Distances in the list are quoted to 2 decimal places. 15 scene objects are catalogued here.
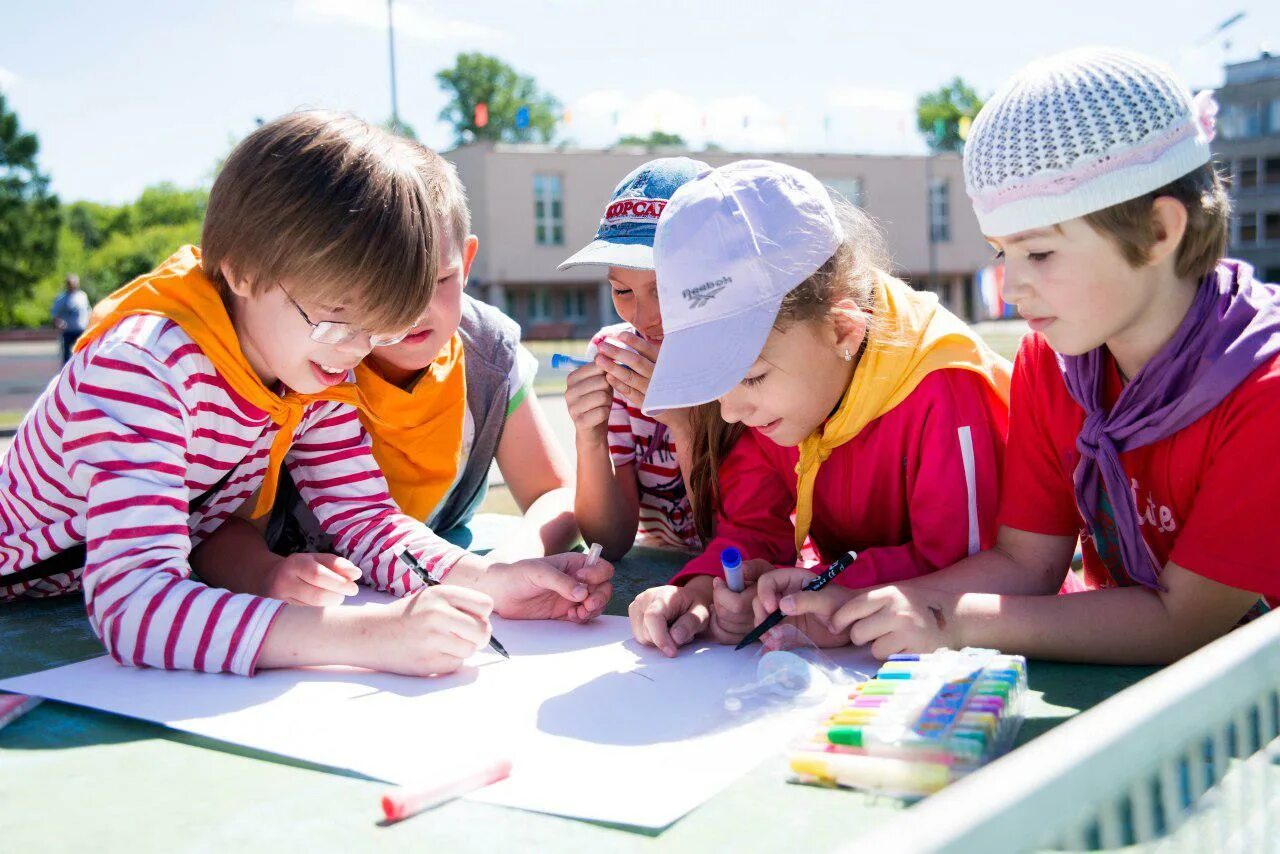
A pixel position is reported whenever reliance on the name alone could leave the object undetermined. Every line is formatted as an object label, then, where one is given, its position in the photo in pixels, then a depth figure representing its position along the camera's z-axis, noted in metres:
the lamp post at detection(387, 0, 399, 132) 20.31
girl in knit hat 1.36
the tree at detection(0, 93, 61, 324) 34.91
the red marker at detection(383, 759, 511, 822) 1.07
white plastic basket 0.52
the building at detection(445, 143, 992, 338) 29.75
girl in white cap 1.61
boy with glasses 1.55
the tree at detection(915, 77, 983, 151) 56.06
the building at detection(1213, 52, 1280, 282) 34.88
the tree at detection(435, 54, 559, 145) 55.09
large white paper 1.15
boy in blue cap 2.12
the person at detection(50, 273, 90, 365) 15.71
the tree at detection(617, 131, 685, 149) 53.16
